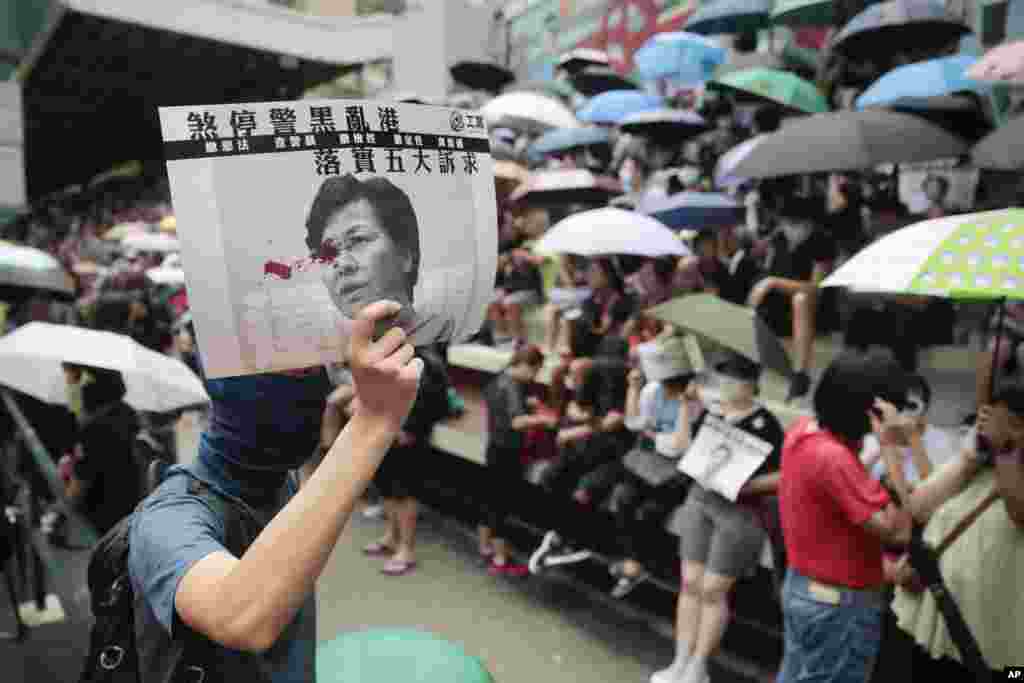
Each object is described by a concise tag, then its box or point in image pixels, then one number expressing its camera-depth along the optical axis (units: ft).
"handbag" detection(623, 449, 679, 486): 14.19
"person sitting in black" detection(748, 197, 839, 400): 16.31
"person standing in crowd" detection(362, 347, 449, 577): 18.75
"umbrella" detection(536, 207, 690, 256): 16.01
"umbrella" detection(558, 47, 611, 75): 31.63
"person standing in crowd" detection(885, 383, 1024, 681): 8.04
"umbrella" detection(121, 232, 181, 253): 38.37
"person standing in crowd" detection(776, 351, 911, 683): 8.66
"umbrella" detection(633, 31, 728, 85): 25.09
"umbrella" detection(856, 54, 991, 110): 15.70
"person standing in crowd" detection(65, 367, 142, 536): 12.91
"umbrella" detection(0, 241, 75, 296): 13.51
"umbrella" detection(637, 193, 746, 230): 18.95
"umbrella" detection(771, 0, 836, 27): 19.62
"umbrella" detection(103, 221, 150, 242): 48.22
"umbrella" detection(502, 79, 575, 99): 43.36
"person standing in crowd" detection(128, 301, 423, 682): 3.40
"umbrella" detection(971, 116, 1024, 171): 11.76
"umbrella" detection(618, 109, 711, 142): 22.13
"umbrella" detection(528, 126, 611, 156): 27.35
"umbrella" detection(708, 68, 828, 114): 18.67
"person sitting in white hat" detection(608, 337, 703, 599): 14.03
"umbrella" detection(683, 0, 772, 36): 23.62
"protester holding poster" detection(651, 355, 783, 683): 11.93
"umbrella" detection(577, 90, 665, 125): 26.27
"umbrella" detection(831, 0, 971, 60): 17.15
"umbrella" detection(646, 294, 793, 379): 11.75
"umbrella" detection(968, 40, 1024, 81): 12.33
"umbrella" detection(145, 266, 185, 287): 29.66
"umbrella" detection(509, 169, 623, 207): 21.99
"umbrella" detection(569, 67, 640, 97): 30.89
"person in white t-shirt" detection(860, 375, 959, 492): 10.09
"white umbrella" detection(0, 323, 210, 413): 9.95
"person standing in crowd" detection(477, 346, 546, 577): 17.89
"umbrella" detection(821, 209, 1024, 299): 6.46
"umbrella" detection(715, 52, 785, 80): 21.90
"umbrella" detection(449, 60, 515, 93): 43.11
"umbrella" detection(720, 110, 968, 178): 14.15
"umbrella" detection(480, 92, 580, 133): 30.71
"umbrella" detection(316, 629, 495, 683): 5.87
